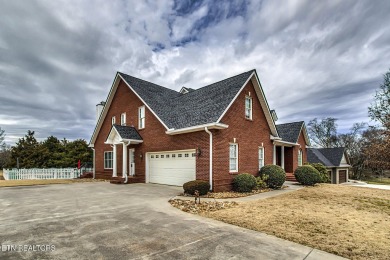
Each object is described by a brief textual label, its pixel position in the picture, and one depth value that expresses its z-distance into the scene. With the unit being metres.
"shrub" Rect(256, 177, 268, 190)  13.79
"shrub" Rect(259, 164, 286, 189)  14.17
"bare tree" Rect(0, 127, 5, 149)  46.06
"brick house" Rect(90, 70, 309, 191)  12.66
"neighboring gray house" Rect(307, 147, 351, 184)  31.23
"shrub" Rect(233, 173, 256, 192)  12.39
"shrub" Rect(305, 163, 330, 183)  21.75
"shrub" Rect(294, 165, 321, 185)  15.95
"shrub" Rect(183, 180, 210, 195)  10.89
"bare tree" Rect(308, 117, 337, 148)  48.72
